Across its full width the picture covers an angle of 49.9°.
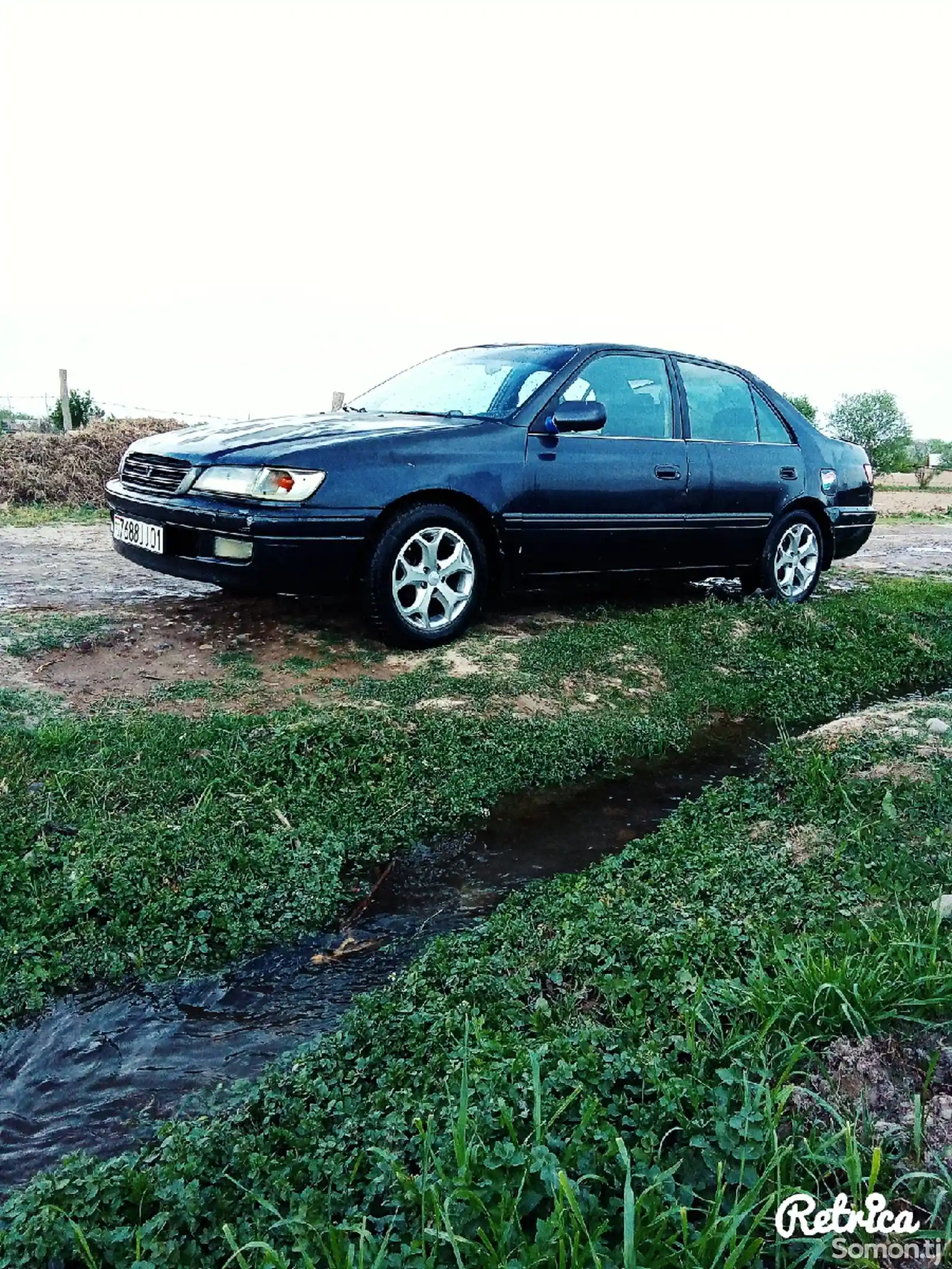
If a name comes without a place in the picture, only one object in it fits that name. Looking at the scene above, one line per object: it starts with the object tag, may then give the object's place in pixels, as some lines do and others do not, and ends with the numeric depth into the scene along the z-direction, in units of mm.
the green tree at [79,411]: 18016
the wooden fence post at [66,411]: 17297
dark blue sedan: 5035
